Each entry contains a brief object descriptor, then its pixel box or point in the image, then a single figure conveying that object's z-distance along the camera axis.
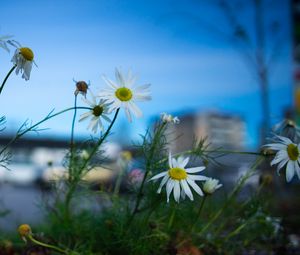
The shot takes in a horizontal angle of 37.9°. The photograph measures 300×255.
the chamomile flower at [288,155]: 0.73
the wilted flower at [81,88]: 0.72
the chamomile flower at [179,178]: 0.70
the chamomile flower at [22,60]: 0.66
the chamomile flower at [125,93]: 0.71
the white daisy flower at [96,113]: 0.75
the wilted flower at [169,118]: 0.80
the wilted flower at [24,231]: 0.69
